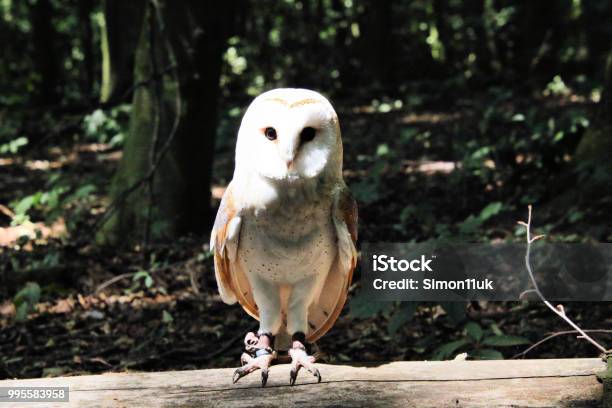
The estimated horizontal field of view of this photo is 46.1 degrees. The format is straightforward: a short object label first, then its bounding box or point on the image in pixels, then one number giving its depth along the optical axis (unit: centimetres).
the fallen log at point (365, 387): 248
